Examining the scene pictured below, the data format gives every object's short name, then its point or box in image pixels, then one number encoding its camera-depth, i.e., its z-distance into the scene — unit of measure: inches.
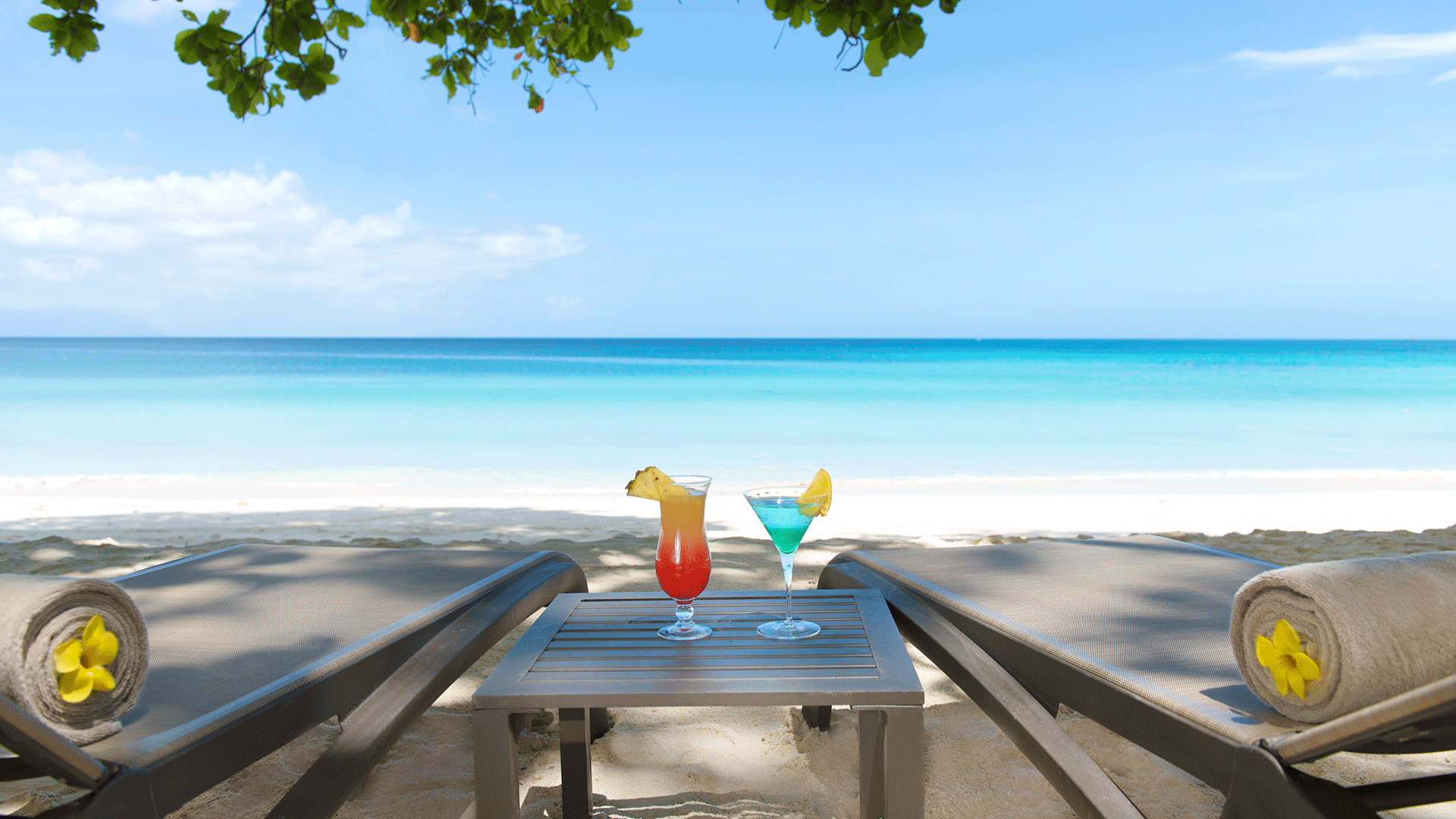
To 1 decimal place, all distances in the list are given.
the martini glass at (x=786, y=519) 45.8
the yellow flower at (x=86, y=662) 35.1
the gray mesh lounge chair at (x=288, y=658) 35.5
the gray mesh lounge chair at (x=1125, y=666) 32.8
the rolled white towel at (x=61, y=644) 33.4
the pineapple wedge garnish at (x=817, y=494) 45.6
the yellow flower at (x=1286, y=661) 35.2
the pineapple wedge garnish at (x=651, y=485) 45.1
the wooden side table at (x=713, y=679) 38.9
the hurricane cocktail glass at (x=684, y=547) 47.8
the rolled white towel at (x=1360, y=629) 33.0
